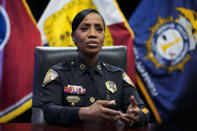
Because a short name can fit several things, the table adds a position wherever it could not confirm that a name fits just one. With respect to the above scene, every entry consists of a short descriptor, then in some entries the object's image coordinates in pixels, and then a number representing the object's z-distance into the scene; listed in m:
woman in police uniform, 2.42
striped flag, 4.88
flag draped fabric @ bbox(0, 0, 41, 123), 4.58
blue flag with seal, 5.45
